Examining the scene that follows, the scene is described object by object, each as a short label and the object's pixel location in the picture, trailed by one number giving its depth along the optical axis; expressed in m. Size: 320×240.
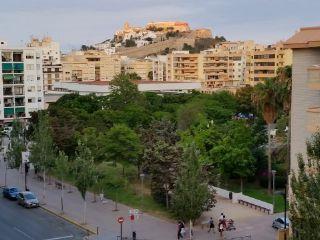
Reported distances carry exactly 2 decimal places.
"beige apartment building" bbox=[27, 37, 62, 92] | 136.50
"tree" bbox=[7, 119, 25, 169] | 46.09
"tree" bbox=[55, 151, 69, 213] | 38.53
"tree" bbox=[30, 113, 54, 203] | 42.44
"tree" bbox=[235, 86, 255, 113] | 85.75
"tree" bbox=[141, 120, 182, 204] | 36.83
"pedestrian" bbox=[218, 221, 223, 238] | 31.12
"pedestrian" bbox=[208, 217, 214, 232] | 32.03
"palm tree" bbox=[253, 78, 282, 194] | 40.52
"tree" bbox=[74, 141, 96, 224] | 34.53
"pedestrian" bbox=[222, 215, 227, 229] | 31.52
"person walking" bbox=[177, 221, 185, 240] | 30.59
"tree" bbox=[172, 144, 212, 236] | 30.06
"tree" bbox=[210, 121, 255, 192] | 40.56
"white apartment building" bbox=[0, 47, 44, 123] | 85.44
